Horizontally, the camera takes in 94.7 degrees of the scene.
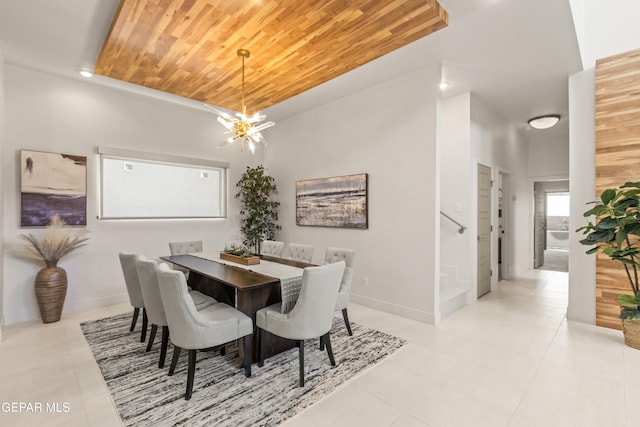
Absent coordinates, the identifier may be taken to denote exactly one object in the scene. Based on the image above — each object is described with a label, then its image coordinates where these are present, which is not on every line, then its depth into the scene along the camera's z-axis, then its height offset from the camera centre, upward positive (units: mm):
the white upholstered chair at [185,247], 4274 -493
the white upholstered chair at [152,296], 2465 -709
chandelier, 3158 +969
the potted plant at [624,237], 2930 -236
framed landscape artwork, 4328 +203
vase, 3592 -960
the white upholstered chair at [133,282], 2977 -697
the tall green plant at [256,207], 5473 +139
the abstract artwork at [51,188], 3705 +342
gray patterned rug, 1990 -1347
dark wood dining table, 2547 -710
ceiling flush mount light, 5090 +1636
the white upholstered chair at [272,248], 4234 -497
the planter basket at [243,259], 3205 -507
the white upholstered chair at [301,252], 3844 -510
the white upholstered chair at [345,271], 3123 -632
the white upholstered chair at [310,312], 2262 -782
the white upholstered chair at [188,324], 2098 -828
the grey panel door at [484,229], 4766 -253
